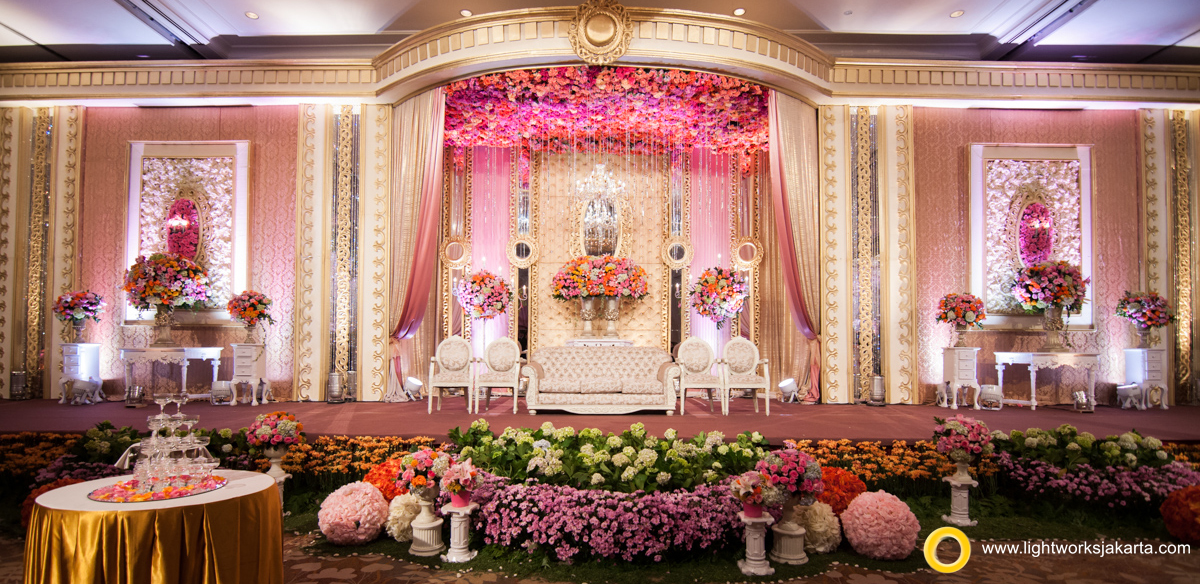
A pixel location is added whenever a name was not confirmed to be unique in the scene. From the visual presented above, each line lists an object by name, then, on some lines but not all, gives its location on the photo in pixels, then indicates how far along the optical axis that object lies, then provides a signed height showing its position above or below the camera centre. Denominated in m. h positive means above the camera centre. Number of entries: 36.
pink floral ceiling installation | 6.79 +2.38
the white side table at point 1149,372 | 7.00 -0.71
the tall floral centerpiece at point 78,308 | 6.93 +0.01
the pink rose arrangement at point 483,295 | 8.19 +0.18
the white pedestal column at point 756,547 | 3.17 -1.22
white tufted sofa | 6.35 -0.74
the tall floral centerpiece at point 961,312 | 6.95 -0.04
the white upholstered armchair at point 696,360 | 6.64 -0.55
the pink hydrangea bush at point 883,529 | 3.30 -1.17
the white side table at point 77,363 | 6.95 -0.61
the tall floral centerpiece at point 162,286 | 6.96 +0.25
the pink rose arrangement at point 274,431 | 4.04 -0.79
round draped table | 2.11 -0.80
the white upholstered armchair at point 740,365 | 6.39 -0.59
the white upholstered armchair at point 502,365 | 6.60 -0.60
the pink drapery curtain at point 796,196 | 7.11 +1.28
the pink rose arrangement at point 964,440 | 3.93 -0.83
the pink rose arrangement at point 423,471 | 3.37 -0.88
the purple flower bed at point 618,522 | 3.26 -1.13
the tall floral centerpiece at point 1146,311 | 7.04 -0.03
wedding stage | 5.26 -1.04
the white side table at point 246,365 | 6.89 -0.62
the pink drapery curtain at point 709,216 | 8.95 +1.33
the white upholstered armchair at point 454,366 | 6.46 -0.61
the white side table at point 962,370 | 6.91 -0.68
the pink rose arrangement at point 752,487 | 3.13 -0.89
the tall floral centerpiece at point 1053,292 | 7.02 +0.19
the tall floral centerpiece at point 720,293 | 8.31 +0.21
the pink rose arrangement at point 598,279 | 8.37 +0.40
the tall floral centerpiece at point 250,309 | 6.93 +0.00
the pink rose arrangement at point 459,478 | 3.34 -0.91
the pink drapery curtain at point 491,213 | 8.84 +1.35
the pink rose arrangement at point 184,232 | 7.52 +0.92
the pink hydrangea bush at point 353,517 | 3.48 -1.16
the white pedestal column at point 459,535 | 3.35 -1.21
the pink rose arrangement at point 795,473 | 3.17 -0.83
